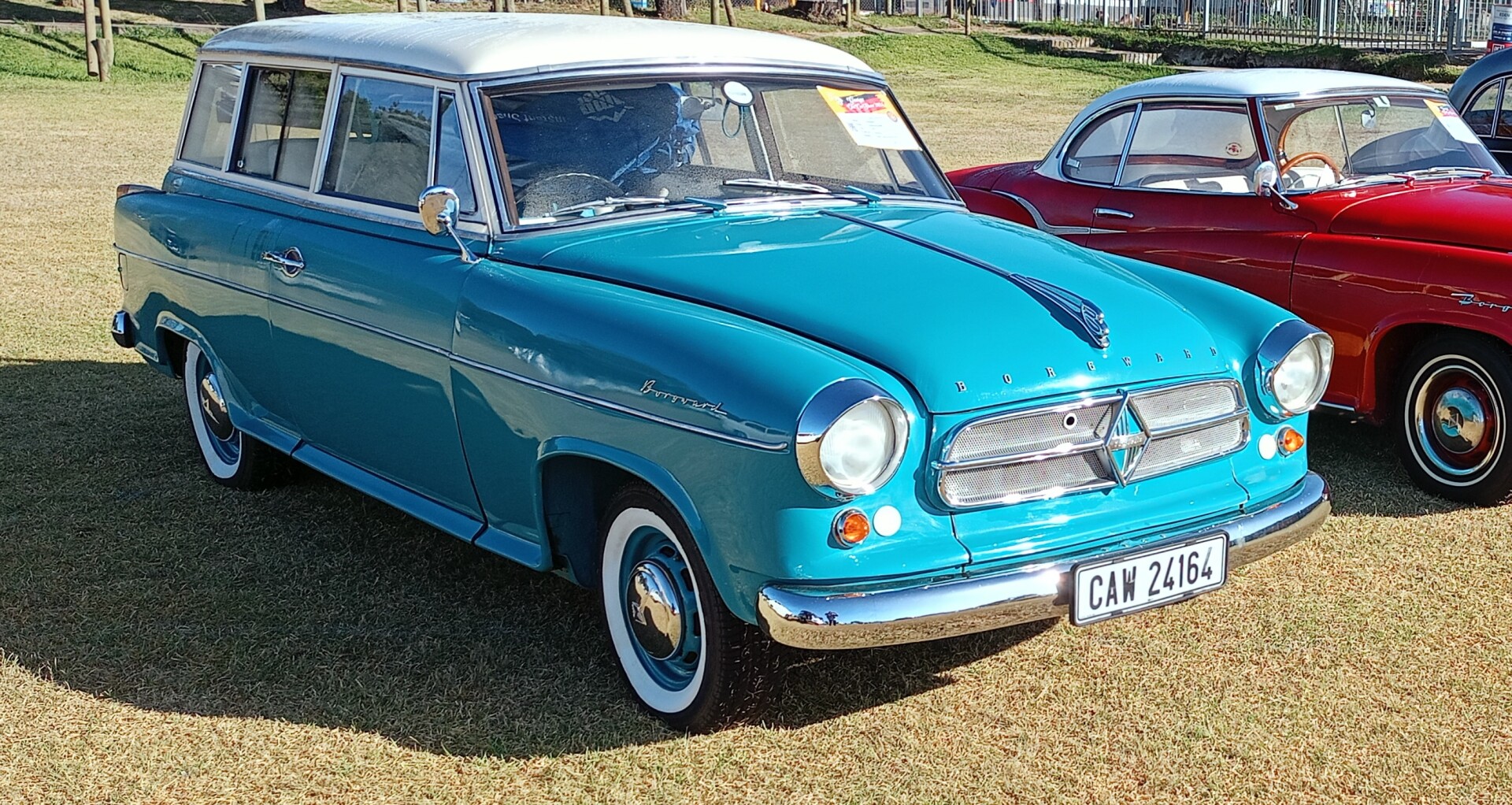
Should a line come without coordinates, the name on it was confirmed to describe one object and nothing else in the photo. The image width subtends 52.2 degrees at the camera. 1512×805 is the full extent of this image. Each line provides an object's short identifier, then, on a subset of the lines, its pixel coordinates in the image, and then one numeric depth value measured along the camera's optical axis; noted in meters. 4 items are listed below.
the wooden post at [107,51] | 22.70
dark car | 8.07
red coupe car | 5.49
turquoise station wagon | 3.40
